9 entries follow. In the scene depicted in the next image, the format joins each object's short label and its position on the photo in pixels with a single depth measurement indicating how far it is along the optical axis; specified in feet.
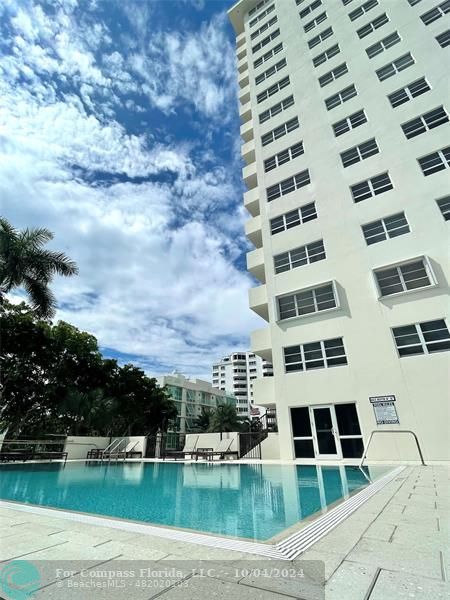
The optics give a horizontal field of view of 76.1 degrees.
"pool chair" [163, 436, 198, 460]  59.15
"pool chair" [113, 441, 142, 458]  62.35
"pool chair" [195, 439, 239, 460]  54.65
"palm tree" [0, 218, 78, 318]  57.52
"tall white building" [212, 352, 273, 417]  328.39
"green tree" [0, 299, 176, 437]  80.28
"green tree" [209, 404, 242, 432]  169.17
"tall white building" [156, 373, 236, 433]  233.76
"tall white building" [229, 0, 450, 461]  42.60
